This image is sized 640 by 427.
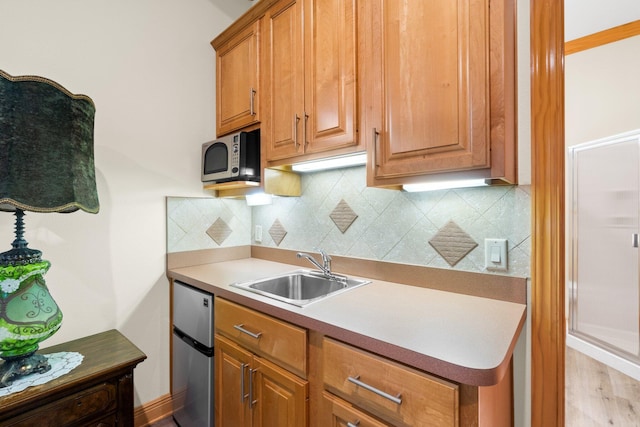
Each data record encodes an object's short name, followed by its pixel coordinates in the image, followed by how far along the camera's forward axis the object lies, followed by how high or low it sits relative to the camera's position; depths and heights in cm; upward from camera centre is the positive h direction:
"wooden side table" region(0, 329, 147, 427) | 101 -69
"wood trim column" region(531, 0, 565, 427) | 101 +2
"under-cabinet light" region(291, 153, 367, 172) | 138 +27
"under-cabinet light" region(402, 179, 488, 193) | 110 +11
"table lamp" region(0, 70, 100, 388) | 91 +11
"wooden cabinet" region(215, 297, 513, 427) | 72 -54
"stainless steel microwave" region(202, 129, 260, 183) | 168 +33
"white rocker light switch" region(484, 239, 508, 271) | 114 -17
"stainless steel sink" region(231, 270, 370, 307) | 153 -40
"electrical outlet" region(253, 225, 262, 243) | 220 -16
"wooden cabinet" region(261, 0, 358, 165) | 128 +66
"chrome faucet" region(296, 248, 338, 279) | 161 -30
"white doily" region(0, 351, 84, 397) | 101 -62
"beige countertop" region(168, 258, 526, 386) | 70 -35
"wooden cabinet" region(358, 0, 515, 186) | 92 +45
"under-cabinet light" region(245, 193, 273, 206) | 210 +10
